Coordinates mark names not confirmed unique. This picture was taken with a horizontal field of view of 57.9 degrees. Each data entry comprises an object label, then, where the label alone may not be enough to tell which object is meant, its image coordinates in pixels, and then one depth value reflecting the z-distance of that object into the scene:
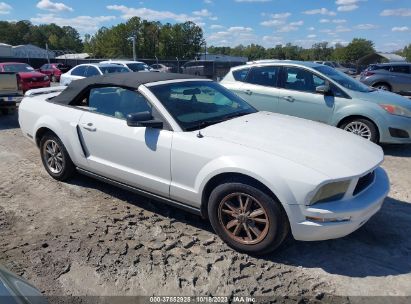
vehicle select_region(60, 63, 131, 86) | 14.09
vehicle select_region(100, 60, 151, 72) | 17.28
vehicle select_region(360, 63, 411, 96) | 16.39
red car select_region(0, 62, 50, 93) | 14.09
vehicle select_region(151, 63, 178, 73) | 28.40
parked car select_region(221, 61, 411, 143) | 6.57
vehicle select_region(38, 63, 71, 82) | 28.64
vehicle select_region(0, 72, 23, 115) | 10.34
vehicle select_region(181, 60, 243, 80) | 20.86
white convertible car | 3.09
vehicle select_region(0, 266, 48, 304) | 1.79
